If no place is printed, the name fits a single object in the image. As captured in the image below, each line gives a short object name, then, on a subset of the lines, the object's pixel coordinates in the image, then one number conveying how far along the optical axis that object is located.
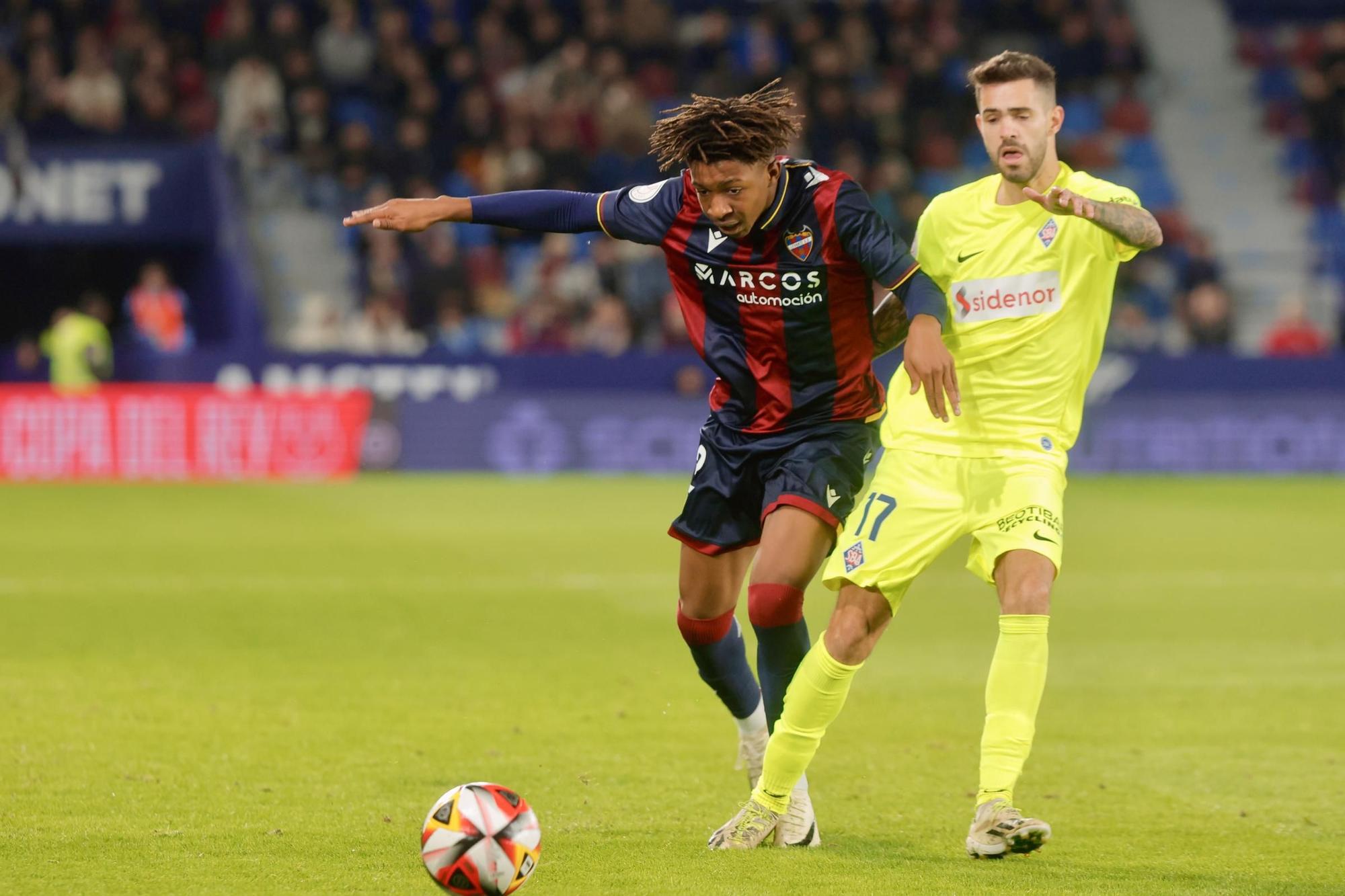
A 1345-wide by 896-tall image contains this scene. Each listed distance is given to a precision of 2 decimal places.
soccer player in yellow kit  10.37
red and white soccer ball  9.02
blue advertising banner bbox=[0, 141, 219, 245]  42.06
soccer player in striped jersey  10.65
